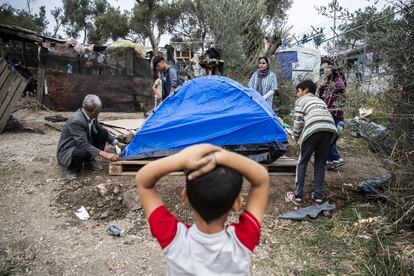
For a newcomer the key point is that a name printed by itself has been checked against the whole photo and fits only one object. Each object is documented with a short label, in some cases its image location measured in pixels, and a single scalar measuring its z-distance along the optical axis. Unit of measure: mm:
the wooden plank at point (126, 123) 6840
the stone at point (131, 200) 3883
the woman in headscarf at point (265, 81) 5703
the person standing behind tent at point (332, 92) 4535
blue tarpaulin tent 4605
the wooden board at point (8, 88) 6762
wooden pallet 4629
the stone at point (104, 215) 3795
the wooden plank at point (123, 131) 6360
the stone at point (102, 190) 4145
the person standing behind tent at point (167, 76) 6105
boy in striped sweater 3793
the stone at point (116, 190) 4172
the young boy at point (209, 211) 1193
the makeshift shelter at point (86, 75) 9570
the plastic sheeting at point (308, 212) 3668
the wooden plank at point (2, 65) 6766
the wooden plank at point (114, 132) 6356
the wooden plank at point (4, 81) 6750
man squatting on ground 4555
